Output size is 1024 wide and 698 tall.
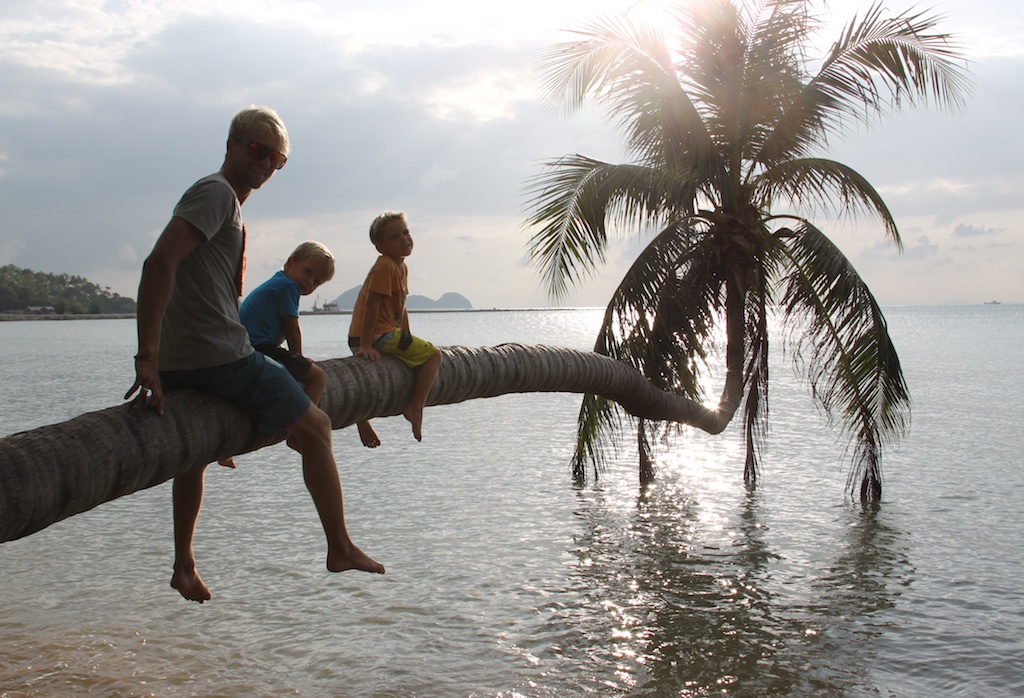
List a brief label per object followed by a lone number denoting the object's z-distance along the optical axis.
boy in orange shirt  4.84
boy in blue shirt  4.20
